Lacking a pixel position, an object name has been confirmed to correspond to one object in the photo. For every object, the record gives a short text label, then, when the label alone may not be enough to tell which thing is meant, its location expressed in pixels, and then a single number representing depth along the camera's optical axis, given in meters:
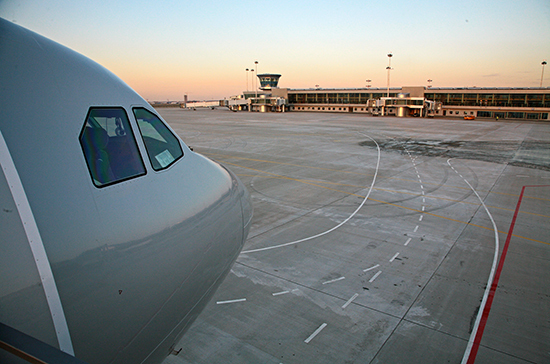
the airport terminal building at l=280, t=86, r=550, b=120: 95.75
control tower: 145.38
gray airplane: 2.84
